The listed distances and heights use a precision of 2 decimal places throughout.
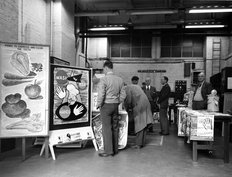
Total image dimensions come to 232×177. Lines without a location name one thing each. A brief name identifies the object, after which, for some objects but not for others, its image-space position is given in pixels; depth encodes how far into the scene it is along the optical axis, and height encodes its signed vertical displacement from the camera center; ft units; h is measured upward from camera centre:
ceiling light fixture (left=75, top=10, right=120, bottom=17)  34.05 +9.74
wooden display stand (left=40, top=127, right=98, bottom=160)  14.17 -3.18
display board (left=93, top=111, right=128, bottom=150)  16.44 -3.04
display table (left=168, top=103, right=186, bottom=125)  32.02 -3.52
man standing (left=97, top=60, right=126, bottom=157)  14.82 -1.26
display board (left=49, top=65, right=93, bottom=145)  14.51 -1.28
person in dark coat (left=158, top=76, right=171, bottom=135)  23.04 -2.02
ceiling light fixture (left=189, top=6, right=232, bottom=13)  30.76 +9.42
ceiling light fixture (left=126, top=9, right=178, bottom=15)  32.39 +9.63
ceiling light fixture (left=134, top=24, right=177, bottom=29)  44.45 +10.38
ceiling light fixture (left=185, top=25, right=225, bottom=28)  38.76 +9.27
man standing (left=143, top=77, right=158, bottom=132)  23.73 -0.85
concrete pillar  28.48 +6.44
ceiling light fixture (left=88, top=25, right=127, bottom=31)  40.46 +9.21
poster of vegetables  13.23 -0.33
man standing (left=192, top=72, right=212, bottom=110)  17.24 -0.57
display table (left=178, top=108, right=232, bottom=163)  13.53 -2.38
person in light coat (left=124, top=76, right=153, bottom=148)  17.24 -1.75
